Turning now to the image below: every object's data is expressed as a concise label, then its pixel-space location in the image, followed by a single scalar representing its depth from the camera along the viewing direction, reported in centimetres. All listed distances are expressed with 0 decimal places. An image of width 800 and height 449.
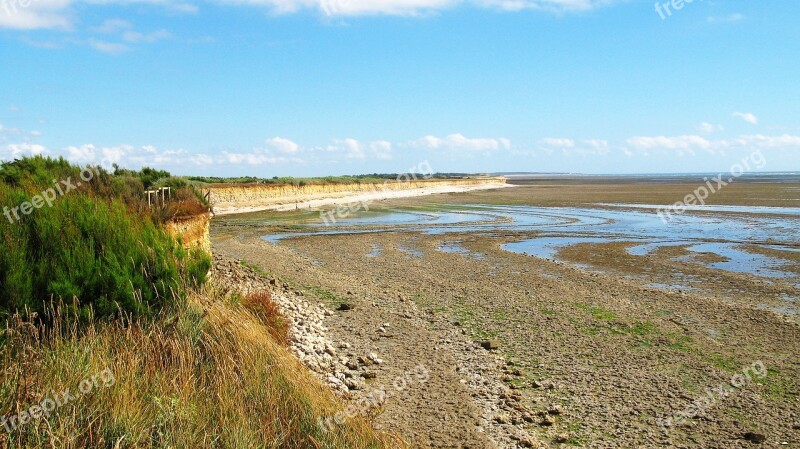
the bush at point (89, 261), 655
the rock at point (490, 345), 968
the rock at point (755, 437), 657
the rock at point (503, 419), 698
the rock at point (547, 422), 694
